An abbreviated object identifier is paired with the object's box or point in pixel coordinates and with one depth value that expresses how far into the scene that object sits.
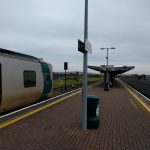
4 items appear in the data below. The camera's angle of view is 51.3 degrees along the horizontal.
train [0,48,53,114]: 6.14
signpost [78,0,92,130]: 4.64
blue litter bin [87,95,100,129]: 4.77
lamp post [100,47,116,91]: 15.33
